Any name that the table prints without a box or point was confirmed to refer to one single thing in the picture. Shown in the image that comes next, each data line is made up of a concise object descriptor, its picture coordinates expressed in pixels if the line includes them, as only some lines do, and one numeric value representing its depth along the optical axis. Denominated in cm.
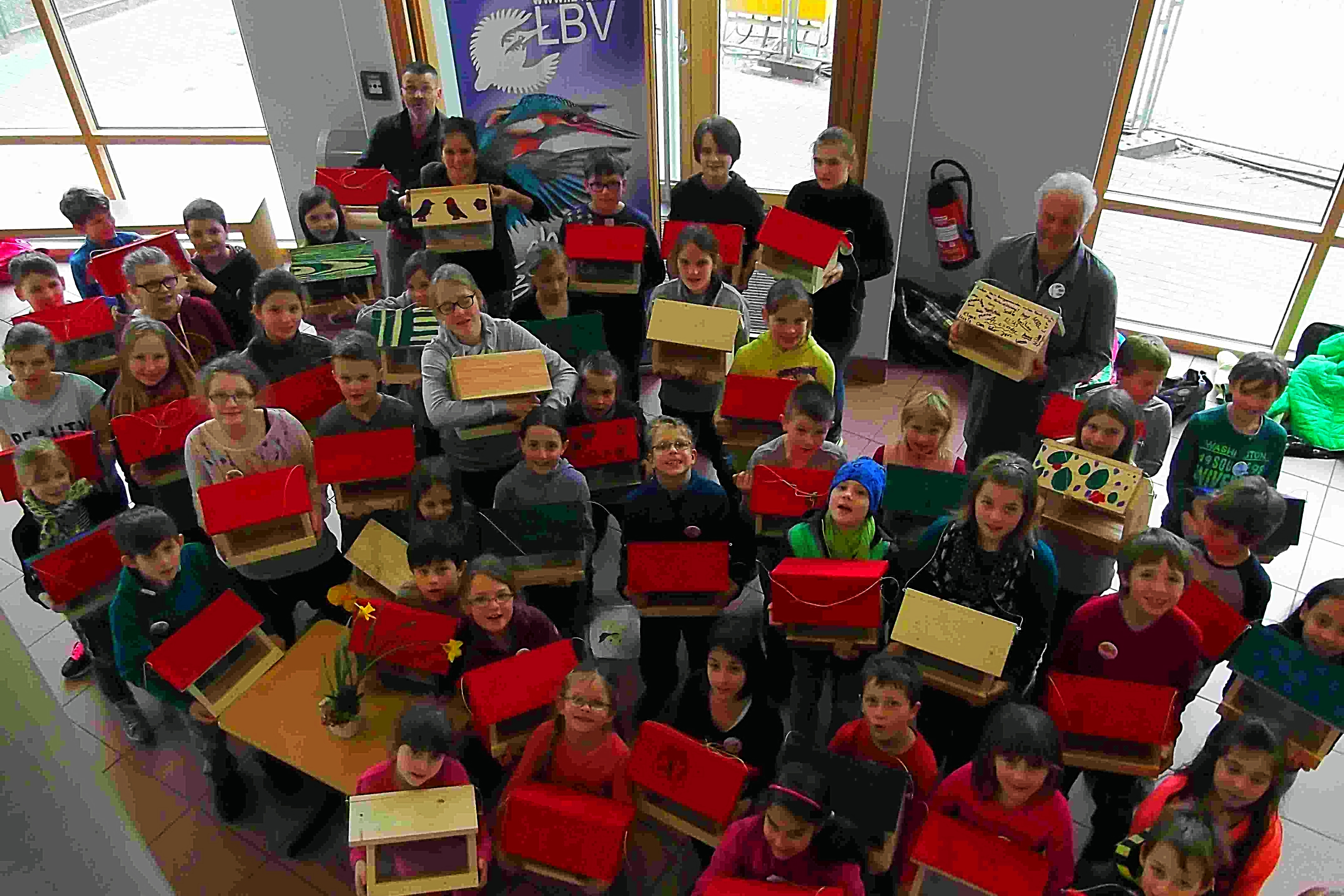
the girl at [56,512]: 296
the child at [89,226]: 423
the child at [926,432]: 292
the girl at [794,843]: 215
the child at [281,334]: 348
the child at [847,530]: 269
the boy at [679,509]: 292
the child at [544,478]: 302
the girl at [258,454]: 299
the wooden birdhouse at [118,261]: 378
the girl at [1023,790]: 219
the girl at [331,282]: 398
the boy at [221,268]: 403
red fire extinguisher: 487
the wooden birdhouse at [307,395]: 330
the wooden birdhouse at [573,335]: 361
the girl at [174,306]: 363
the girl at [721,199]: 388
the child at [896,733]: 234
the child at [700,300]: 352
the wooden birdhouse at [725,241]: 373
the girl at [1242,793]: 220
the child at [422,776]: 228
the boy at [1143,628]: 246
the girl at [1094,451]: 292
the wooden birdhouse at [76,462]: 298
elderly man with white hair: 318
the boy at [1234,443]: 308
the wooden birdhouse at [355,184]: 443
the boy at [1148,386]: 322
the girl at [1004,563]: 254
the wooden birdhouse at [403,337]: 350
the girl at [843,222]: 375
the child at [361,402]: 316
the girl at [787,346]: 328
